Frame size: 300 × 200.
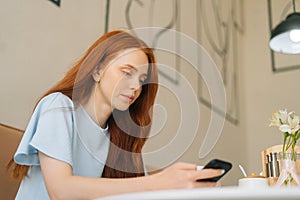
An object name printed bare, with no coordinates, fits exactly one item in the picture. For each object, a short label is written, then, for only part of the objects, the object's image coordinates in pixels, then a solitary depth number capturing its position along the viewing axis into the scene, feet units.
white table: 1.60
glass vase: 4.53
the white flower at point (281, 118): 5.06
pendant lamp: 7.48
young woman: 3.34
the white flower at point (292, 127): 4.88
